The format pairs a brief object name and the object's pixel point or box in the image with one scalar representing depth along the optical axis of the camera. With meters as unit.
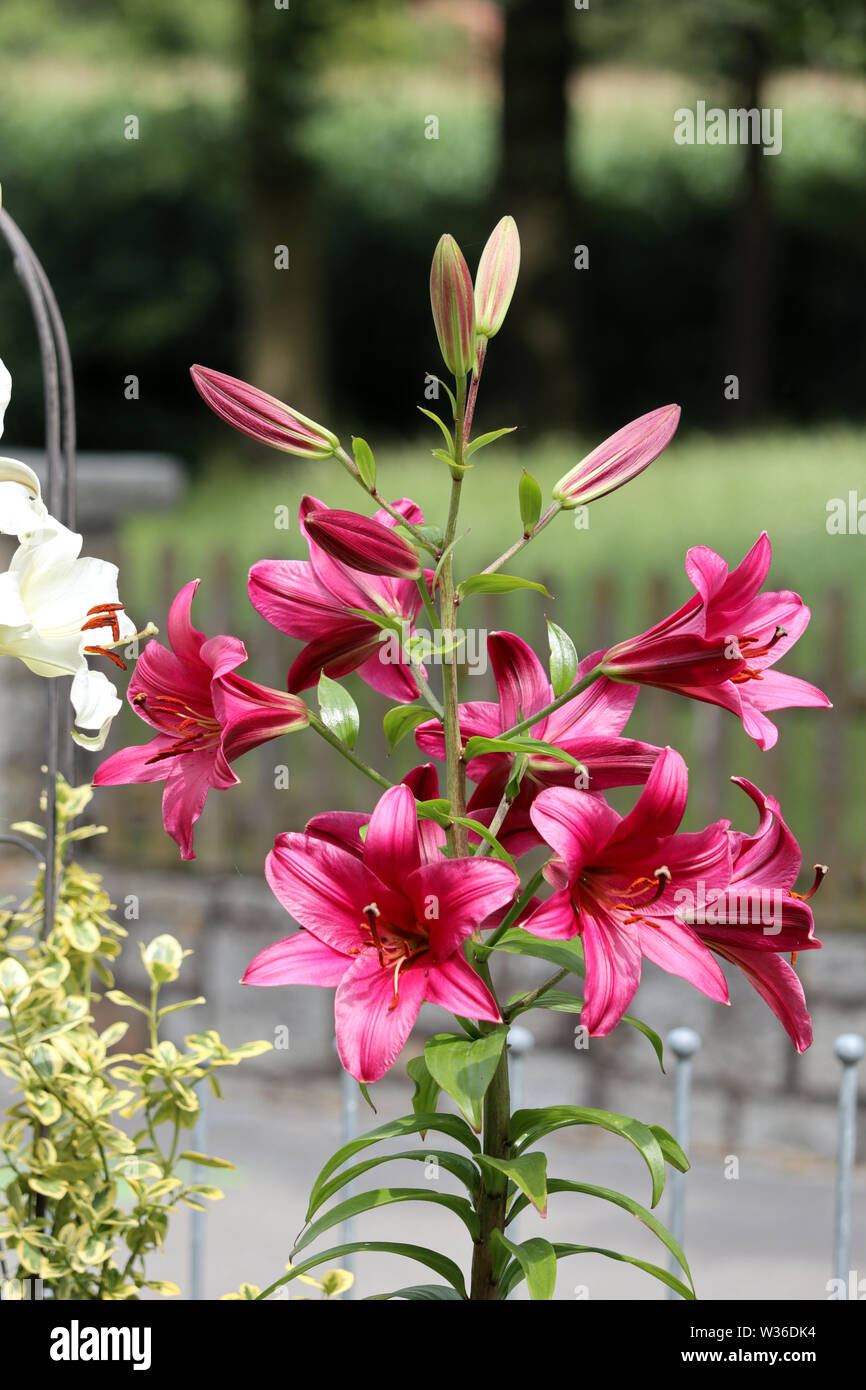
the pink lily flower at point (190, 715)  2.21
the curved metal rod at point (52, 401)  2.61
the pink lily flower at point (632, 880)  2.10
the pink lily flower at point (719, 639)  2.18
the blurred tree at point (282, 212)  13.37
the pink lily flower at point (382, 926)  2.08
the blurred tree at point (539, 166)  12.26
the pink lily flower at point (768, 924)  2.16
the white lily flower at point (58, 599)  2.23
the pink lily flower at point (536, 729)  2.23
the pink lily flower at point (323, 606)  2.23
